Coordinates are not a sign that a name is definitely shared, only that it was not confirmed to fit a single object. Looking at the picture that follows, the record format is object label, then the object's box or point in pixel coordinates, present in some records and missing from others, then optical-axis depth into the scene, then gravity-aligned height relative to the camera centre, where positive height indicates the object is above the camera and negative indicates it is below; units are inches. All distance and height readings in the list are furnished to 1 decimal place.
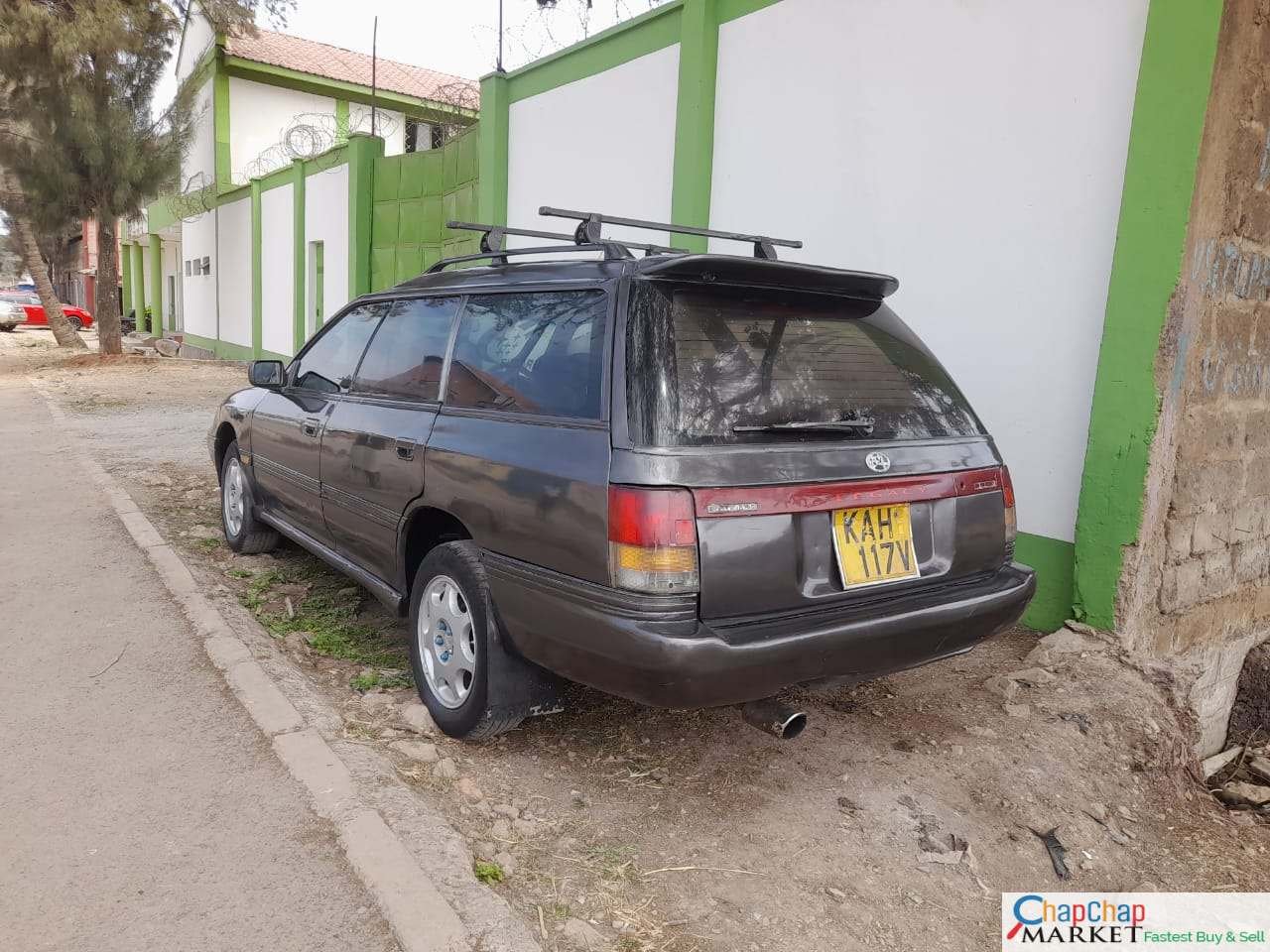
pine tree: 675.4 +137.3
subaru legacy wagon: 104.9 -20.9
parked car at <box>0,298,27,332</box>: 1318.7 -45.7
